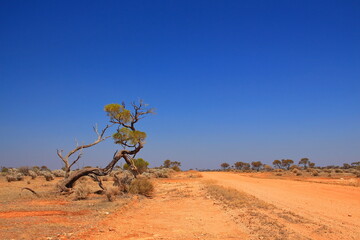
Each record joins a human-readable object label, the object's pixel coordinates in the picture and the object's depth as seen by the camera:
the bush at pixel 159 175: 37.84
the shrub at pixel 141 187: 17.12
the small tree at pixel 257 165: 82.38
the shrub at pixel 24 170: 34.84
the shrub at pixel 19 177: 28.23
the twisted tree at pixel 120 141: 16.97
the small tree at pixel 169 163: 73.16
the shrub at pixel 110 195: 13.51
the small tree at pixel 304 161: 77.81
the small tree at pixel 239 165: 87.03
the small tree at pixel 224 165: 94.77
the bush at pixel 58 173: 34.65
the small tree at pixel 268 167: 73.64
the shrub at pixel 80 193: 14.45
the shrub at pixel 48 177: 27.94
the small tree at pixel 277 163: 80.19
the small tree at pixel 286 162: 78.62
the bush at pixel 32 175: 30.31
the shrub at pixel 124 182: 17.17
